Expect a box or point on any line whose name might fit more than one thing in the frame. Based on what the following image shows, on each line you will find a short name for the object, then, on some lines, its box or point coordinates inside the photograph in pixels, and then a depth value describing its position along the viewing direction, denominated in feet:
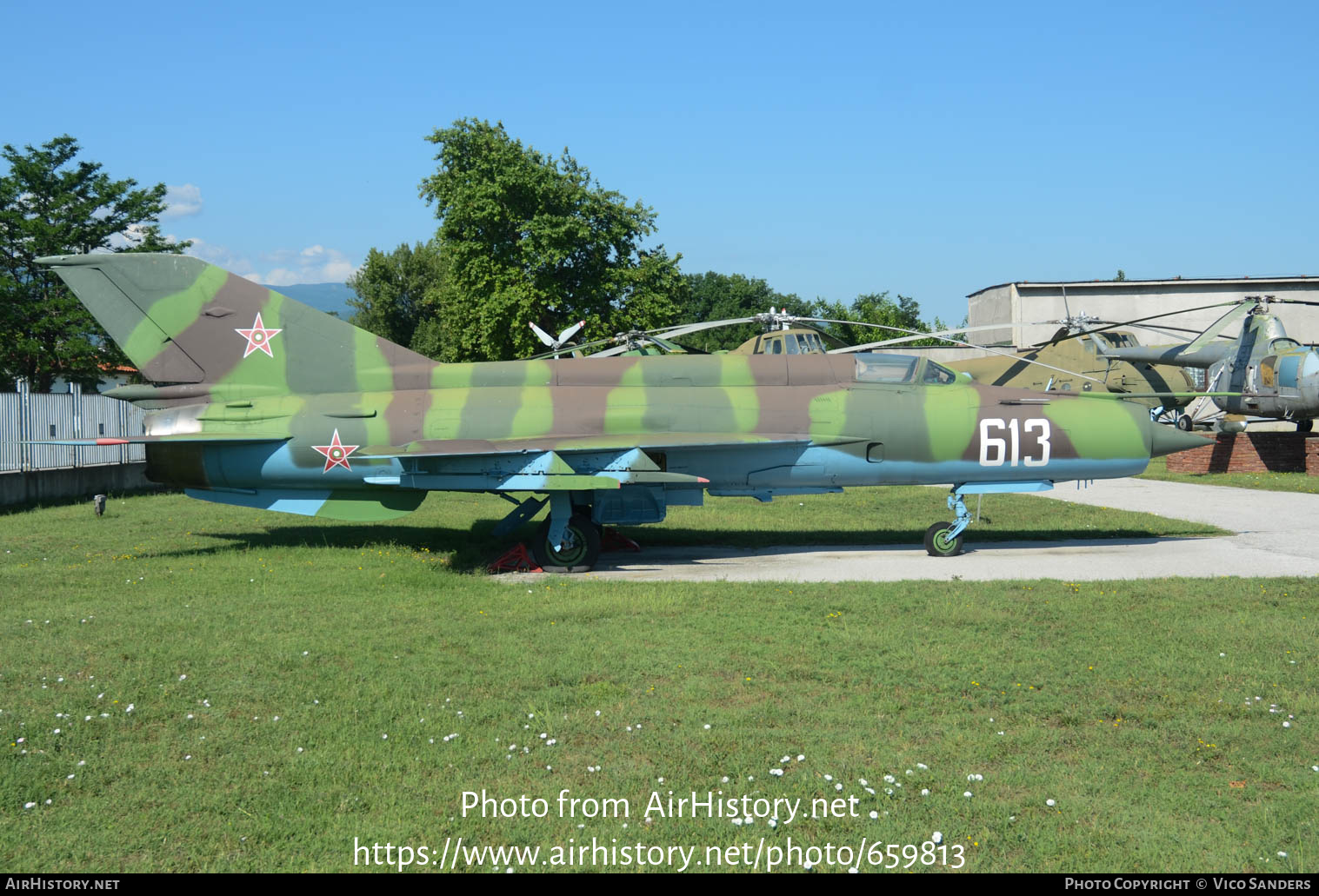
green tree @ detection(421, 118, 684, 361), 146.20
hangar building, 175.11
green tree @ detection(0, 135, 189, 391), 98.68
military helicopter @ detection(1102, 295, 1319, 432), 83.66
